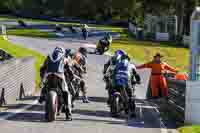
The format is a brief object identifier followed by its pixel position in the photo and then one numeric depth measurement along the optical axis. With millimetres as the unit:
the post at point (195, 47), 15172
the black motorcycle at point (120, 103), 16328
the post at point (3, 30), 59519
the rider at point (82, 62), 19828
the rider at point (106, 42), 47375
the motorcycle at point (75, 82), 16672
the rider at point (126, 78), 16547
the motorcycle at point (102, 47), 47031
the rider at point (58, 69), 14828
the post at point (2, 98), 16944
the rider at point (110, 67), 17078
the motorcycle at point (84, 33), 62562
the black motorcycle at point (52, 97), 14391
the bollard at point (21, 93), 19797
